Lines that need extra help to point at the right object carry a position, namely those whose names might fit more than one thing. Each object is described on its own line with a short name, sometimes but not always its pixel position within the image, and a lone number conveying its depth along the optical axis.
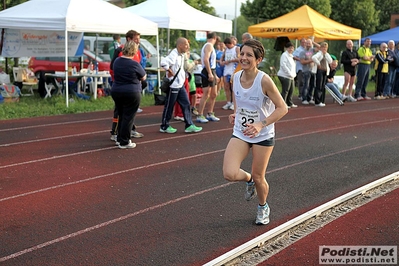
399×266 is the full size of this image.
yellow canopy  20.34
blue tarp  27.22
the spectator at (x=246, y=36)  13.65
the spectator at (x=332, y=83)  18.30
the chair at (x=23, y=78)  18.23
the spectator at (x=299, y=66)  17.66
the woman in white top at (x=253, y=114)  5.44
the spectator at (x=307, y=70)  17.34
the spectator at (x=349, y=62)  19.08
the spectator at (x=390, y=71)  20.73
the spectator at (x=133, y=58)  10.27
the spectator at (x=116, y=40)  16.06
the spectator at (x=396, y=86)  22.22
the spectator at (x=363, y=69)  19.94
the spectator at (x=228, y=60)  15.04
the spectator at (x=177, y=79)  11.13
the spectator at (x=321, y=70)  17.20
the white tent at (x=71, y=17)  14.66
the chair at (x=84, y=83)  18.61
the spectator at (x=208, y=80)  12.67
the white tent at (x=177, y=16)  18.28
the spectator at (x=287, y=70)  15.84
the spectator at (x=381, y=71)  20.55
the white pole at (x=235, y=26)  28.27
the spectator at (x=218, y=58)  16.23
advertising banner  18.09
